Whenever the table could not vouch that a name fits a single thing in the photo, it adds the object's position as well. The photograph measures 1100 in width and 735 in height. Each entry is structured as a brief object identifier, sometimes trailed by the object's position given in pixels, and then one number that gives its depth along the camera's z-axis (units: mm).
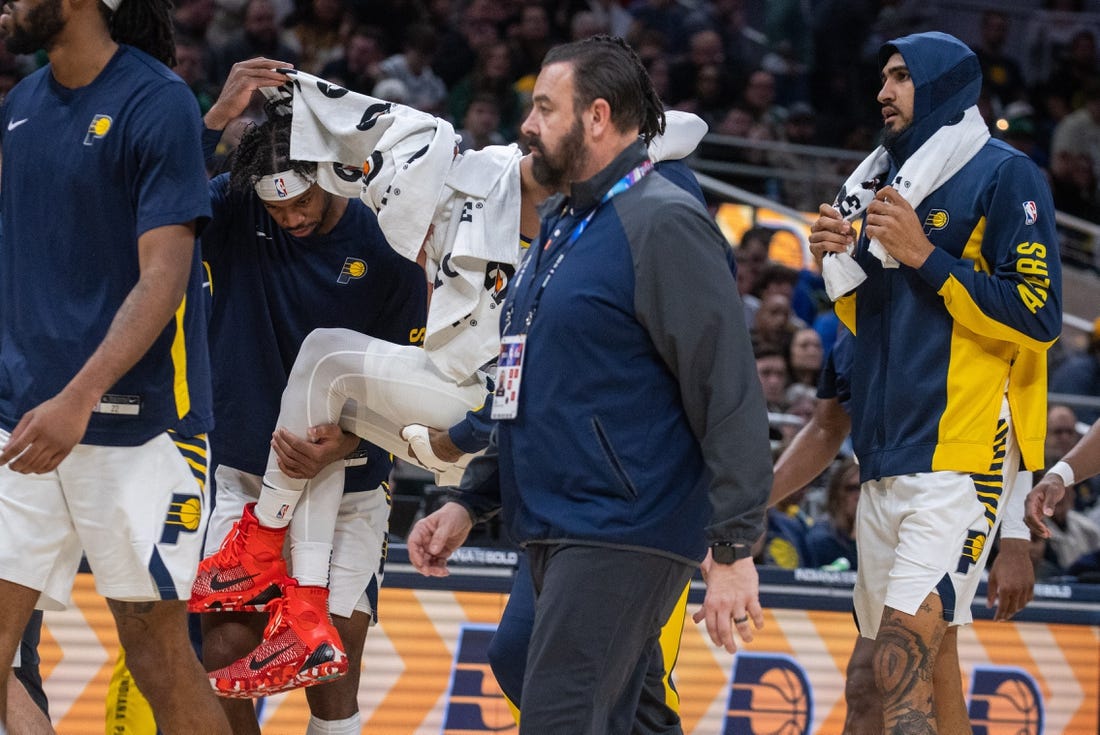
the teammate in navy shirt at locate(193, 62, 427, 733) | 9062
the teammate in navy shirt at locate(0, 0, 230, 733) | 7398
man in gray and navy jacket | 6465
